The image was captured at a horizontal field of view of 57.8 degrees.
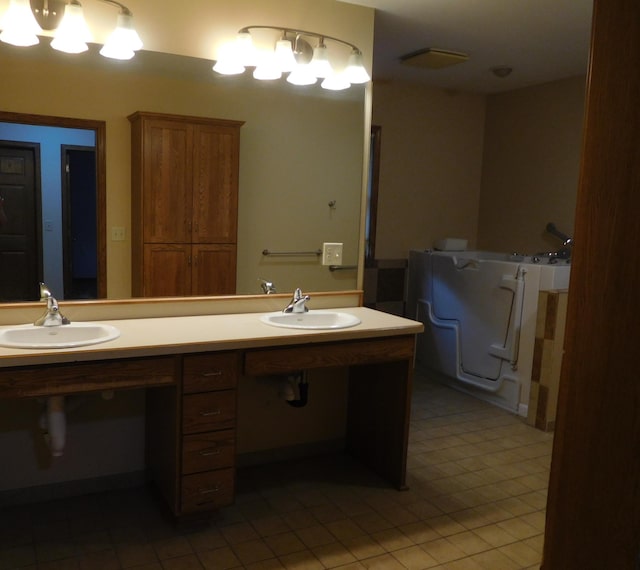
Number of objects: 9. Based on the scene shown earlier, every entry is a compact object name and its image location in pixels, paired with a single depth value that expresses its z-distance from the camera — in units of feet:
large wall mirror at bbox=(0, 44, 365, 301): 7.27
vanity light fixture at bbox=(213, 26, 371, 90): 8.14
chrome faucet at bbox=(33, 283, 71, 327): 6.95
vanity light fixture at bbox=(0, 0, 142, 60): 6.84
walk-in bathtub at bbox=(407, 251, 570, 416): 11.46
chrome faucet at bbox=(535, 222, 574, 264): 12.99
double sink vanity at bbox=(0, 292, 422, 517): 6.14
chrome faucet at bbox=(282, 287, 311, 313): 8.58
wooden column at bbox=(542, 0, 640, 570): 2.61
